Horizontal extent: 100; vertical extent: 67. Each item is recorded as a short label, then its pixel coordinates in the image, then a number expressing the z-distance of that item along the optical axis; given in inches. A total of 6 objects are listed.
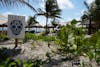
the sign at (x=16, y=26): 133.1
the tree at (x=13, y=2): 109.2
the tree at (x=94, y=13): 531.9
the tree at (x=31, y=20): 663.8
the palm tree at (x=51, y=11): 537.5
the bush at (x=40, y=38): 169.1
